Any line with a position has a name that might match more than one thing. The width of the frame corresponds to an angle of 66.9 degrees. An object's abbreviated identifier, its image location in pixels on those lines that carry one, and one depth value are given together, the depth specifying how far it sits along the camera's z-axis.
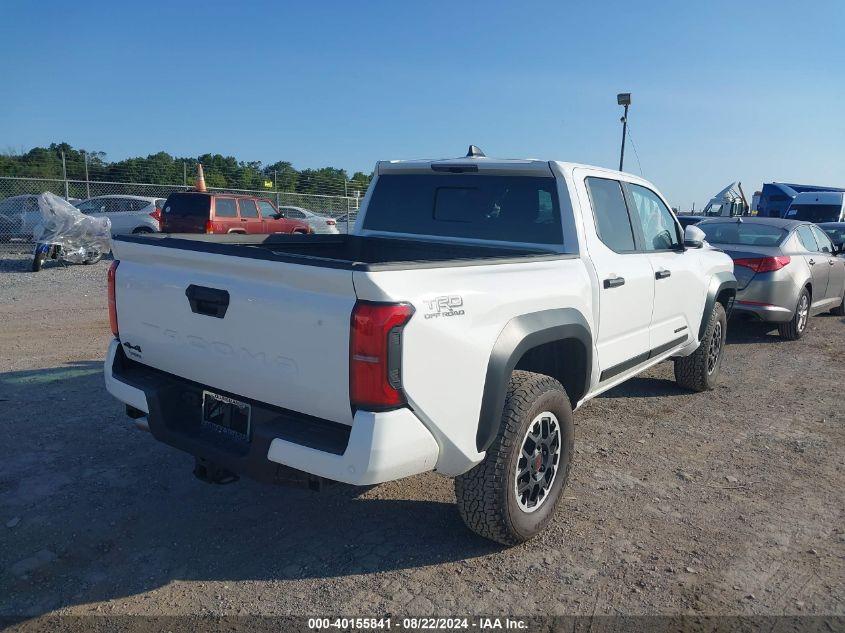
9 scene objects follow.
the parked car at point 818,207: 23.47
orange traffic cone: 19.31
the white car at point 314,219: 21.25
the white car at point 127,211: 16.66
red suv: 15.09
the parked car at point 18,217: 15.09
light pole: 18.67
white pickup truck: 2.46
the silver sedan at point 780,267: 8.04
